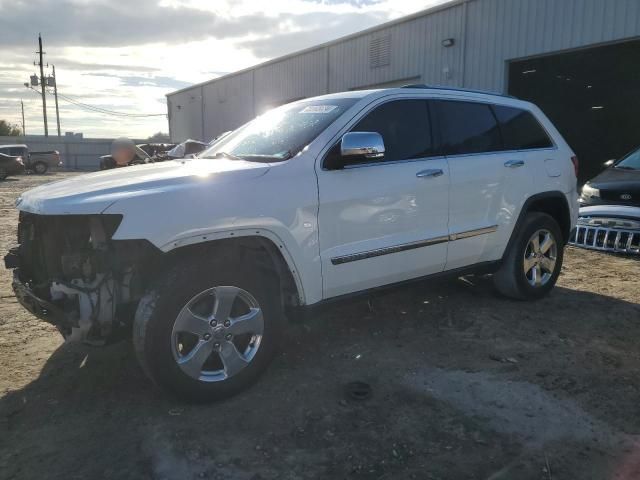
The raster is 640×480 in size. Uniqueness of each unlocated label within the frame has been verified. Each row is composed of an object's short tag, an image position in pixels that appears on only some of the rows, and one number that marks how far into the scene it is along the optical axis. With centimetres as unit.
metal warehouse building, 1159
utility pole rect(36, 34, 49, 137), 5672
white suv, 298
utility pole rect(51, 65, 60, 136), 5963
